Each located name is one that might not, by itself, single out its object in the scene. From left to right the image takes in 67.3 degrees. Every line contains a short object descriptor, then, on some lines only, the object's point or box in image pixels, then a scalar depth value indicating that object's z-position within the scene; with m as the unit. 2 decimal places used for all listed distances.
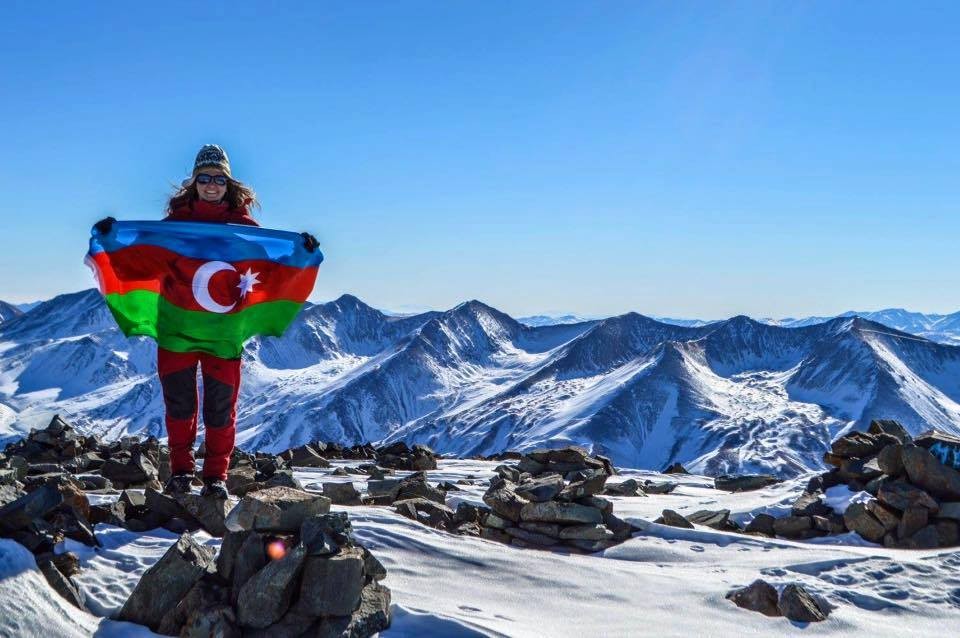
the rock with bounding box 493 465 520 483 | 14.37
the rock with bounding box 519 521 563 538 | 9.80
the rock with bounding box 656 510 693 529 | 10.95
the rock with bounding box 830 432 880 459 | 14.36
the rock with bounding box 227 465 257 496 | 10.12
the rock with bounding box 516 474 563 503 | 10.23
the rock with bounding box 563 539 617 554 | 9.49
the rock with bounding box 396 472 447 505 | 11.61
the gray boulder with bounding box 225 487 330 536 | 5.66
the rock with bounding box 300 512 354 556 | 5.36
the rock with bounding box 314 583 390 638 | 4.99
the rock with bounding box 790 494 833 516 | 12.37
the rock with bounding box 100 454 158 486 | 11.53
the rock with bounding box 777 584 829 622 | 6.86
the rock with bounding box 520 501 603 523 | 9.82
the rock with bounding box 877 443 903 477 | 12.25
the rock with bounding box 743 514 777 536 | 11.88
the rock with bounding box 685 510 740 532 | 11.87
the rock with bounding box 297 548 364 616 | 5.09
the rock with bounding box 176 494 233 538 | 7.28
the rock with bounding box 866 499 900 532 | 11.09
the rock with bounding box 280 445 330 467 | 18.17
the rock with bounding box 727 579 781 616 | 7.02
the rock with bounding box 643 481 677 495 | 16.89
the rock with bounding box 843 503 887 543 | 11.12
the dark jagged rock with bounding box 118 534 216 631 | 5.21
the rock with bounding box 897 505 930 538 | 10.82
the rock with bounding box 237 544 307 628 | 5.00
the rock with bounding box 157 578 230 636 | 5.08
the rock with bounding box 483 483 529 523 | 10.06
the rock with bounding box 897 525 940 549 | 10.50
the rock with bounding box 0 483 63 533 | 5.44
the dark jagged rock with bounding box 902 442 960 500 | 11.45
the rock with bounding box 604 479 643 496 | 15.25
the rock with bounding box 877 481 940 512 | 11.01
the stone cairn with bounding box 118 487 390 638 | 5.02
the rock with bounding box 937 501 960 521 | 10.92
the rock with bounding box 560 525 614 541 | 9.67
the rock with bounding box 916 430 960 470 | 11.95
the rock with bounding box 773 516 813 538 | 11.69
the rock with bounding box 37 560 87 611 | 5.19
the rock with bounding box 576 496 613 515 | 10.30
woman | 8.01
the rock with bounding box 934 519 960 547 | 10.58
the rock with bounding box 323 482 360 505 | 11.34
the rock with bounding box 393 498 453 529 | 9.41
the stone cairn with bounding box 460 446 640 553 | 9.70
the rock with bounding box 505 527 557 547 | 9.69
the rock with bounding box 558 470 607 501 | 10.40
